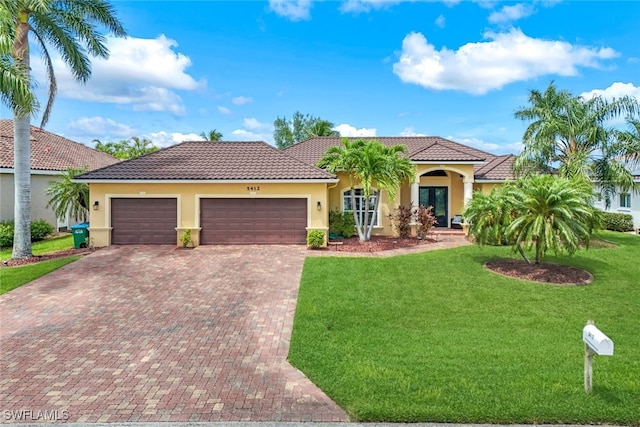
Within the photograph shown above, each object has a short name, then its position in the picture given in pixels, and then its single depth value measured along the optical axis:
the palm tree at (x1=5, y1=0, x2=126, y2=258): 14.05
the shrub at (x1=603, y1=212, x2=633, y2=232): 21.81
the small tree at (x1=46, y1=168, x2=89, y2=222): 17.78
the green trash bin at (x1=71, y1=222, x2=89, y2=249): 17.02
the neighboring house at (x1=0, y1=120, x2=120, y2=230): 19.19
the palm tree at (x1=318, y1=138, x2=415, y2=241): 16.22
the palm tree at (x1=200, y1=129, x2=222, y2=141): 35.85
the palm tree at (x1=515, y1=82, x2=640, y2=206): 16.66
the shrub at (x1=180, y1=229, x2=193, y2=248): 16.84
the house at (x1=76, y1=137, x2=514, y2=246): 17.05
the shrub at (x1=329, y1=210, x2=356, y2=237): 19.05
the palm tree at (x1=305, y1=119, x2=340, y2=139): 39.91
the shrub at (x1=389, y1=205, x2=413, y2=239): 18.61
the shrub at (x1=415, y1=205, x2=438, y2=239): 17.97
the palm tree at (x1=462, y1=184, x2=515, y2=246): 12.29
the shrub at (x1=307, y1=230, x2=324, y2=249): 16.42
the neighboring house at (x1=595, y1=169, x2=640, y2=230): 21.62
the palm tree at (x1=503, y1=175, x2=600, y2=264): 11.14
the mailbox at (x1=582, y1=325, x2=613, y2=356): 5.14
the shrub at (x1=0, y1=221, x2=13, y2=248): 17.55
